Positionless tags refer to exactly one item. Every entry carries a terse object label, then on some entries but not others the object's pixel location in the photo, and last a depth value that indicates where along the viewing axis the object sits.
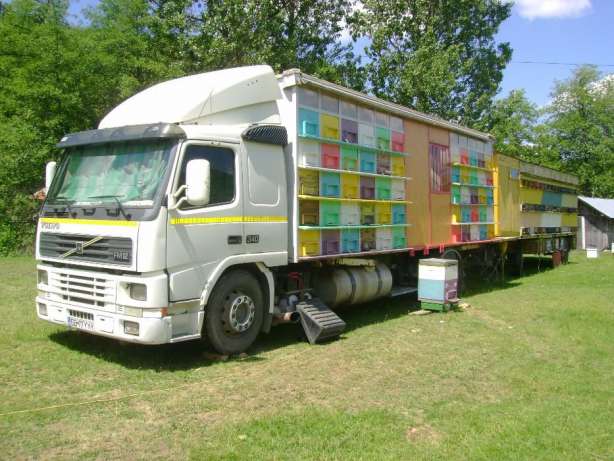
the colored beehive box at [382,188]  9.21
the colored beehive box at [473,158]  12.73
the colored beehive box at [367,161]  8.84
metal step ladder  7.53
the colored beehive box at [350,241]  8.41
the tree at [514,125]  29.47
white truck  5.95
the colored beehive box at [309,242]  7.61
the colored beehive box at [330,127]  8.03
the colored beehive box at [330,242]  8.02
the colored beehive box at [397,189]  9.65
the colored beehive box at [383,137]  9.32
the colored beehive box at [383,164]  9.32
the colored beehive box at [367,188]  8.81
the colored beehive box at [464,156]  12.34
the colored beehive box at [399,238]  9.74
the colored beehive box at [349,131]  8.45
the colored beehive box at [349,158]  8.39
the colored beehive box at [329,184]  7.94
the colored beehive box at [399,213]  9.72
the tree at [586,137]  41.12
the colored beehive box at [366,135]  8.85
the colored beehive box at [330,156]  7.98
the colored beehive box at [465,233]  12.24
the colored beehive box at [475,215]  12.70
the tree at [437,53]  26.13
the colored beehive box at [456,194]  11.82
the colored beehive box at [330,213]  7.95
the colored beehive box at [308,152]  7.59
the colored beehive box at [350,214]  8.38
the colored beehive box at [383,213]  9.23
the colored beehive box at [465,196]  12.24
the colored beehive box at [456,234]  11.94
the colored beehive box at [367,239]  8.87
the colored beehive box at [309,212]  7.62
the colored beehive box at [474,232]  12.68
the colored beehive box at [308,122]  7.60
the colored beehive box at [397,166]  9.69
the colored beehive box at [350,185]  8.36
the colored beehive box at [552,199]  17.50
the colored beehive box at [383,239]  9.26
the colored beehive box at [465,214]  12.23
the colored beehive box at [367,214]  8.84
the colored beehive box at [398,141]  9.77
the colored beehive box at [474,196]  12.67
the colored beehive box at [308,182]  7.59
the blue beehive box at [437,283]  9.84
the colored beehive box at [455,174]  11.84
